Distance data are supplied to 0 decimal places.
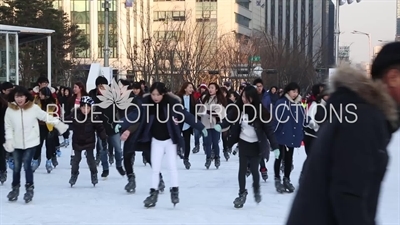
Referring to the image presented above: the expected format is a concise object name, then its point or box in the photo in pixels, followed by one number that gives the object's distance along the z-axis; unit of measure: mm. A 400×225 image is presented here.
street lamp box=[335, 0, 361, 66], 27119
